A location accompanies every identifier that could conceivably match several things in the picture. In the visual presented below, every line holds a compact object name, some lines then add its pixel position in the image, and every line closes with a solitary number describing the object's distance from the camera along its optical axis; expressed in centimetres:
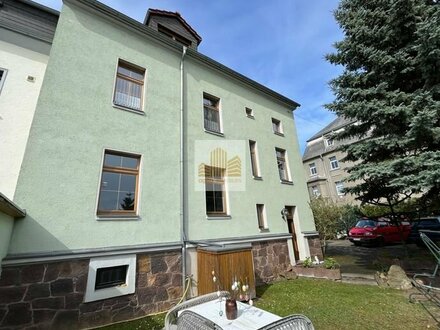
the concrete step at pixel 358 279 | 747
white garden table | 297
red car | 1350
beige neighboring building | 2405
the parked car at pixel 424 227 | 1265
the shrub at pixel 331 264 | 820
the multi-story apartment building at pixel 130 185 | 472
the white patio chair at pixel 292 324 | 242
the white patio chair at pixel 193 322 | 260
